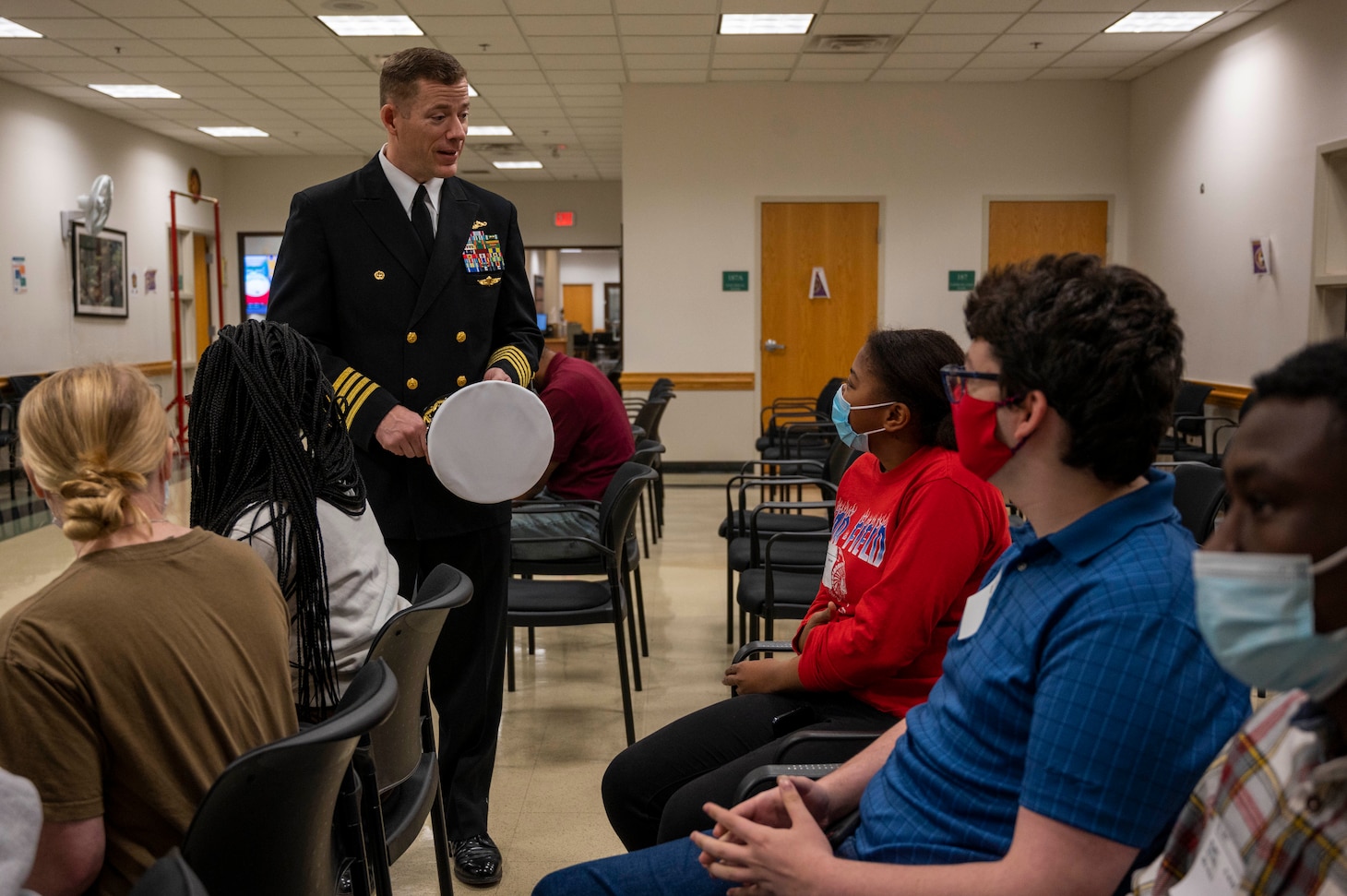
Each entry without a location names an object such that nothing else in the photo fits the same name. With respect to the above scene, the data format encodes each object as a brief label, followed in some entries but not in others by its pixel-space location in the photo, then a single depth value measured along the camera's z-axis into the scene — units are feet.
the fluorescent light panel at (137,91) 28.12
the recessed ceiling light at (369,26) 21.54
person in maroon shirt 11.83
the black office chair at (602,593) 9.47
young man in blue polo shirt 3.10
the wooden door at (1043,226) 27.27
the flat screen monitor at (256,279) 40.52
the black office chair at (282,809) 3.40
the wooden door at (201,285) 38.88
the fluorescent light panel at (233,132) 34.09
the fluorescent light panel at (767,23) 21.44
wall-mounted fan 28.53
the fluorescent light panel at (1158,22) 21.30
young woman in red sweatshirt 5.41
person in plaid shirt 2.32
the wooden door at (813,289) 27.55
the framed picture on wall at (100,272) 30.53
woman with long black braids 4.95
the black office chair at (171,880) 3.03
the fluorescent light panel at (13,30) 22.41
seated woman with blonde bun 3.39
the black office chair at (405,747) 4.91
